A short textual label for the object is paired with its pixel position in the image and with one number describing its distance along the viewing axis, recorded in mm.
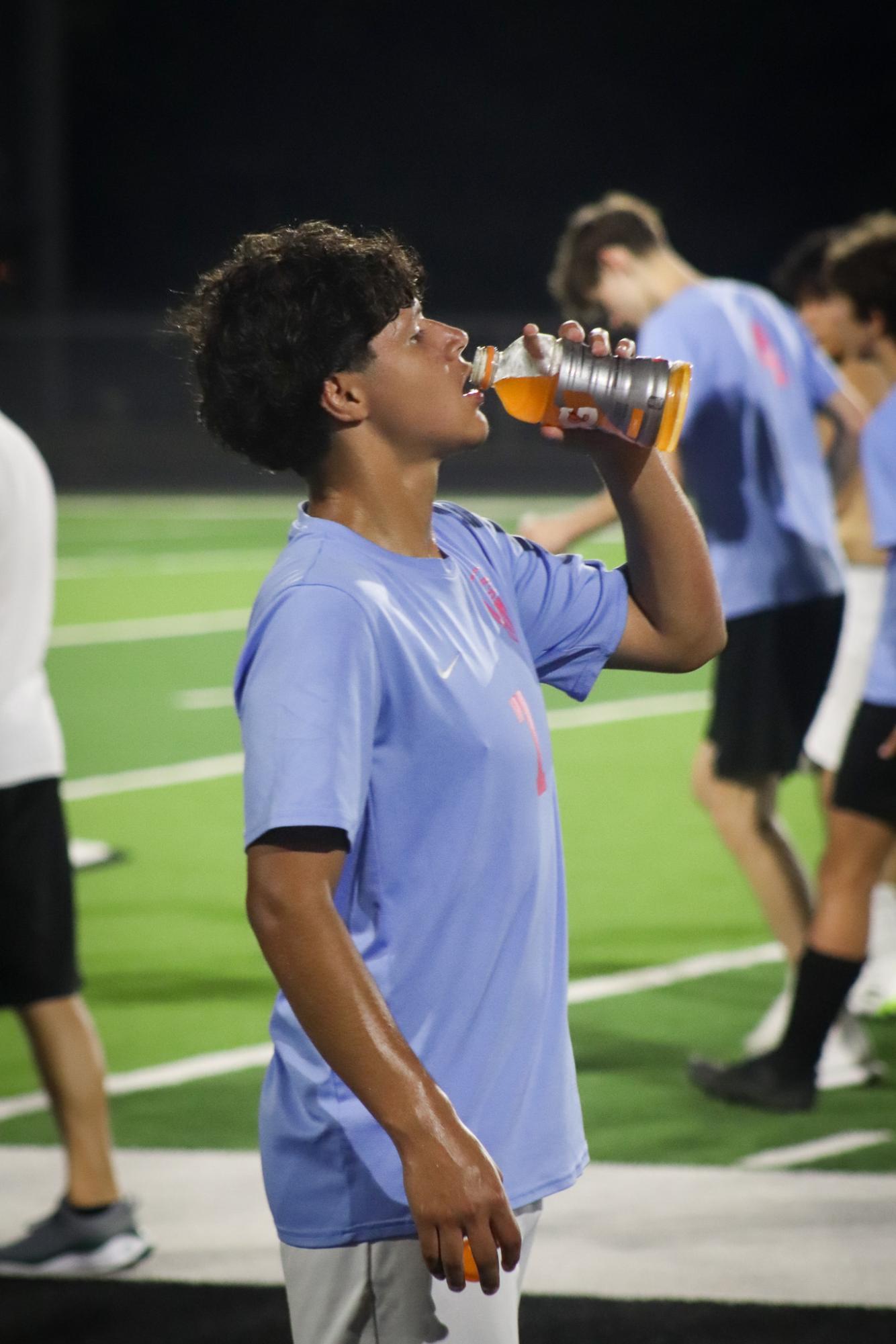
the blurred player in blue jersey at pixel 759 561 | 10232
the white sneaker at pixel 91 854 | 15121
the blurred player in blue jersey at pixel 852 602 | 11430
